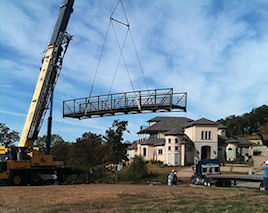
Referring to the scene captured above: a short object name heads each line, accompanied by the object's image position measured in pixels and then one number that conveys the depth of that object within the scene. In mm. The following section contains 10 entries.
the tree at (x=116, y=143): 54281
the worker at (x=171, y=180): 26139
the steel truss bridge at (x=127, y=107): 22688
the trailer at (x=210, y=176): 23453
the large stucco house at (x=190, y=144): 55688
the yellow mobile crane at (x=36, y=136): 23672
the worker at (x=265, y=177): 16100
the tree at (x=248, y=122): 112000
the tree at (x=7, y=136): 53244
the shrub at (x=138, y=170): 46500
